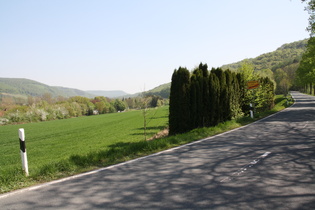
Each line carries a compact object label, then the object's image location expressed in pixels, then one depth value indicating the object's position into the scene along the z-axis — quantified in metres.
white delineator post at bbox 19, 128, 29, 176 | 5.26
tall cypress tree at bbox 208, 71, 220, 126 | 15.61
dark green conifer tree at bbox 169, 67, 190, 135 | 13.35
